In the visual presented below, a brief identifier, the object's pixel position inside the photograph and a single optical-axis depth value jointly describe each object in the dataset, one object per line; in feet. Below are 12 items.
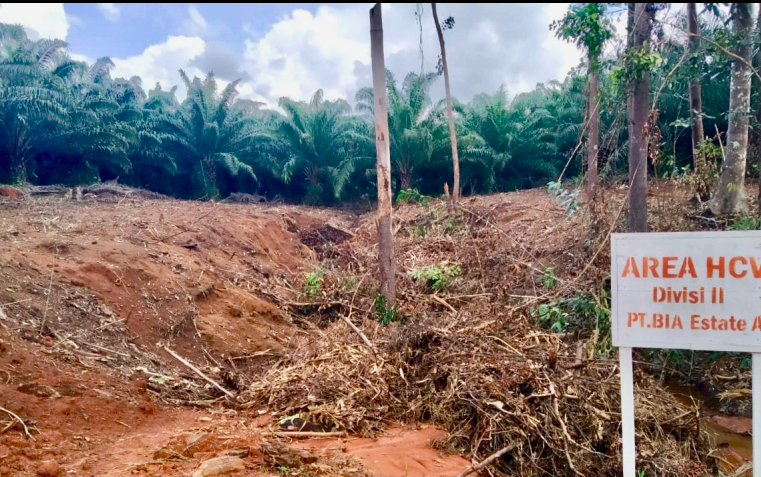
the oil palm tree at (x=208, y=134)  55.72
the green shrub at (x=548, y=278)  24.09
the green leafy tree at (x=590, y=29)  19.25
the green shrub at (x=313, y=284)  26.81
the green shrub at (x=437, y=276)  27.30
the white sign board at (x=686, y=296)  9.59
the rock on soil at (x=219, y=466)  10.74
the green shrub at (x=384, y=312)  24.14
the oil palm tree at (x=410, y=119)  51.75
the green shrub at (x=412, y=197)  44.09
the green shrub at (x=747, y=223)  21.97
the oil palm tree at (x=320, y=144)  55.47
